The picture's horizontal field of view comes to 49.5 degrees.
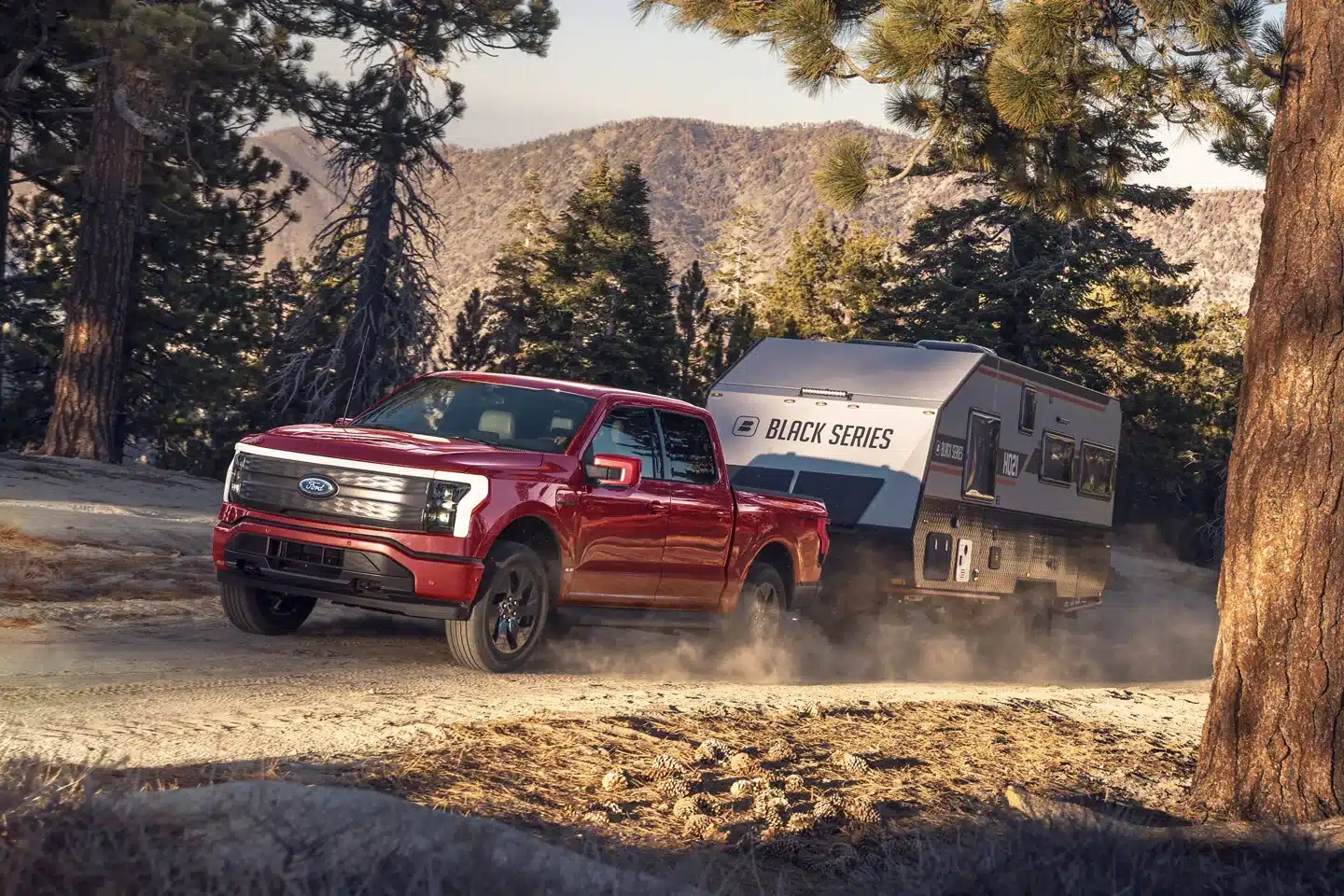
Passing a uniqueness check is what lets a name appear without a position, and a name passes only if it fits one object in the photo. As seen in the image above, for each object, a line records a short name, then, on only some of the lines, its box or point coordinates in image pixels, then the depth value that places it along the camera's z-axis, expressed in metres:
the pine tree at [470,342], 45.62
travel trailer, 14.98
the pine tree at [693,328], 47.91
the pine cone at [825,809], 6.46
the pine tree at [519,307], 48.41
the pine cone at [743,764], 7.12
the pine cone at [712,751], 7.32
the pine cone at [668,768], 6.81
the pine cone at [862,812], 6.46
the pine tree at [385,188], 27.39
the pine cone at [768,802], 6.43
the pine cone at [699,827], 5.98
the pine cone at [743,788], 6.64
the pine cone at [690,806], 6.18
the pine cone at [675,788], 6.51
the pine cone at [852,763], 7.51
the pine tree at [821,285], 53.00
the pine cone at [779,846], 5.90
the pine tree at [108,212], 22.39
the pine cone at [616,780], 6.48
